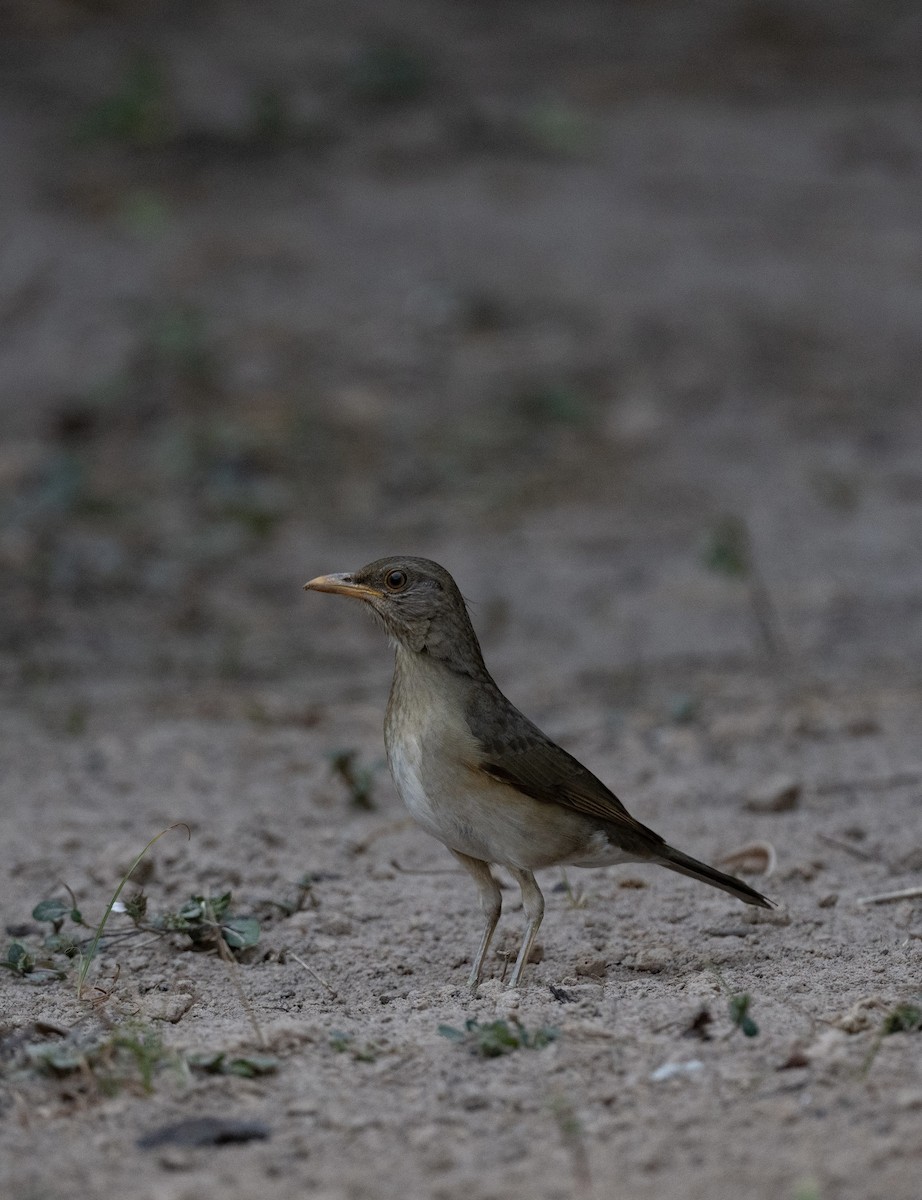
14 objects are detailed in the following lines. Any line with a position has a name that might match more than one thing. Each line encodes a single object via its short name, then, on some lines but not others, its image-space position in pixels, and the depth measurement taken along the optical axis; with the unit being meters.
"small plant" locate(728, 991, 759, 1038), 7.75
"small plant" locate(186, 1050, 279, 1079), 7.59
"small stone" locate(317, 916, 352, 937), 10.37
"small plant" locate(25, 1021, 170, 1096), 7.39
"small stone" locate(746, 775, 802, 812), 12.84
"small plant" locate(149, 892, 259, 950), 9.59
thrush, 9.53
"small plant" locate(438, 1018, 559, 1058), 7.77
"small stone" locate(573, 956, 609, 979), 9.52
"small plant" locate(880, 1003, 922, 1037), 7.79
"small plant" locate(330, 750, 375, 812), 12.92
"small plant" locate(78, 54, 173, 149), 28.66
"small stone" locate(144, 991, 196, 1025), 8.70
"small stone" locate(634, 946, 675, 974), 9.57
